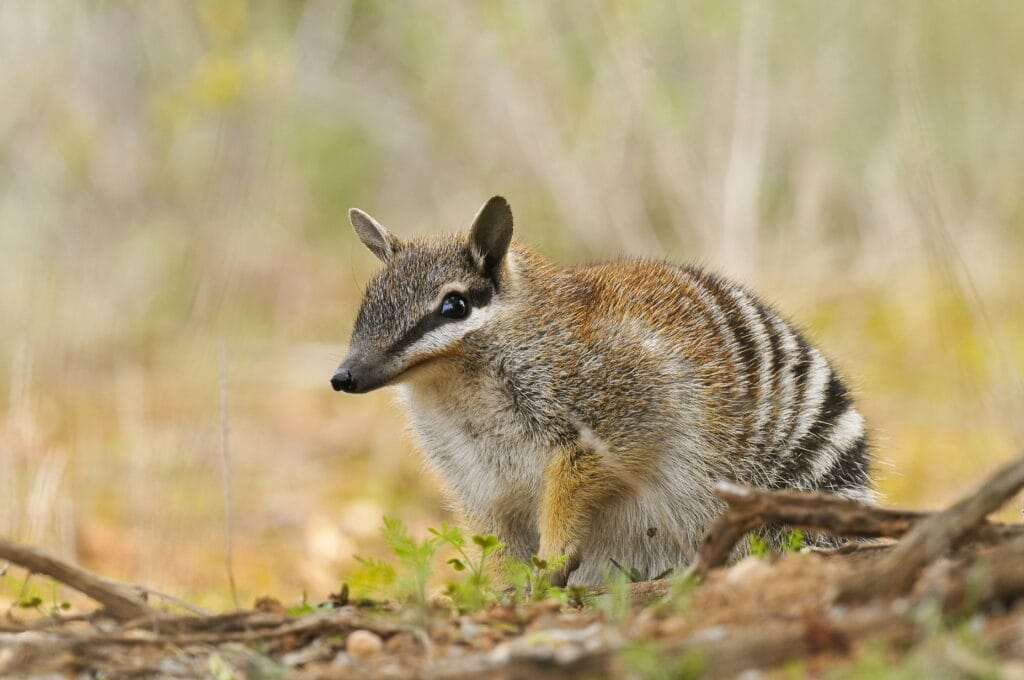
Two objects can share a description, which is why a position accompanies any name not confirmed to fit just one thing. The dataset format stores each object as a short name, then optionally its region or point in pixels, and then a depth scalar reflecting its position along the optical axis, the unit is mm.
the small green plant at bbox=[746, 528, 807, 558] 7191
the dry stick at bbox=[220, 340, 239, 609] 7422
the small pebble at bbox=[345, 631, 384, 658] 5863
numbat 8508
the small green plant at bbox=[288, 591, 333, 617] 6527
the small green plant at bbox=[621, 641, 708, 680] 4418
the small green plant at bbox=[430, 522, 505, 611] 6516
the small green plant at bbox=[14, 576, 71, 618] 6551
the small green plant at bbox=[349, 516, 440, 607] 6219
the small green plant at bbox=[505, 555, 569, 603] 7242
